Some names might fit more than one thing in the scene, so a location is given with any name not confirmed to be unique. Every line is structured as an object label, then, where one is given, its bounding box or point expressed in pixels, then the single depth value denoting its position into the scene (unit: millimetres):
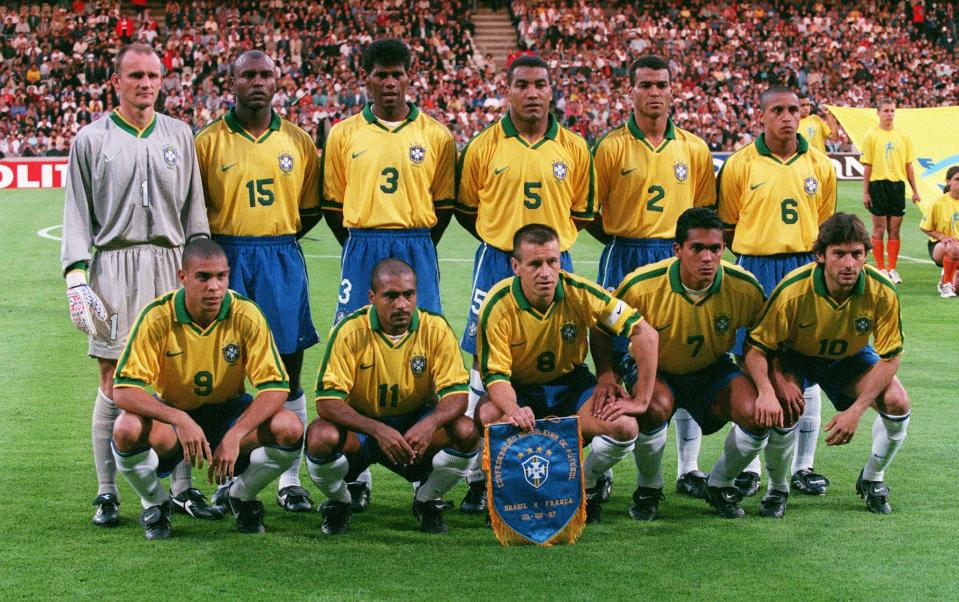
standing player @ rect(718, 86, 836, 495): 6215
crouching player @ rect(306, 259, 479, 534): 5012
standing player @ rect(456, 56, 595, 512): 5816
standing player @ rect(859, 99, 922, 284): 13375
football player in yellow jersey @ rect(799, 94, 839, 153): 17094
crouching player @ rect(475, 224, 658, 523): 5199
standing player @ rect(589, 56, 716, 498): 6105
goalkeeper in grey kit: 5184
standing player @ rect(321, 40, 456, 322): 5766
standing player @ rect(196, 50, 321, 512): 5621
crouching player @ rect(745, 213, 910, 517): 5332
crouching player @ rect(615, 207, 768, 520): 5328
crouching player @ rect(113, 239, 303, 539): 4867
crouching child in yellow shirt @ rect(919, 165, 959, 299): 11836
